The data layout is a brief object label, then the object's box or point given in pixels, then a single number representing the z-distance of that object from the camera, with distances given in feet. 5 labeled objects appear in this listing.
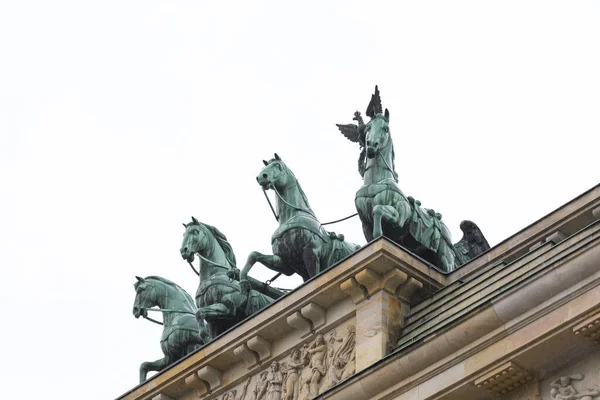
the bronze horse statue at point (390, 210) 92.12
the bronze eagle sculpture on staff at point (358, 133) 97.14
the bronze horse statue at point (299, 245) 94.32
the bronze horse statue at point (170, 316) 100.78
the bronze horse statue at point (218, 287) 96.17
